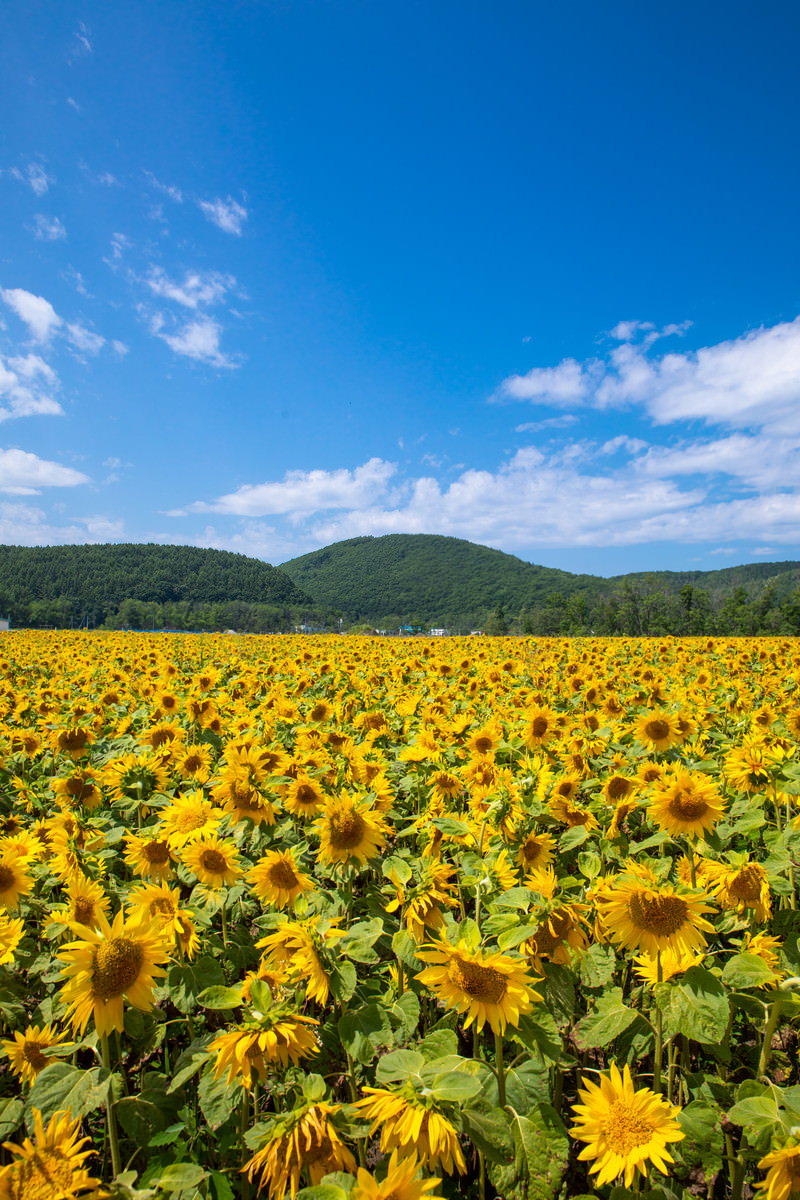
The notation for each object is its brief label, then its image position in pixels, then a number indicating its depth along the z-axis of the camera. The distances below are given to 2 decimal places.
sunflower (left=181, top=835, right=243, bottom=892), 2.50
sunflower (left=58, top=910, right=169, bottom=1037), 1.61
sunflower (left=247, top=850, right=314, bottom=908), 2.35
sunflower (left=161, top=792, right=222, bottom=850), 2.68
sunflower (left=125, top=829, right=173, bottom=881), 2.71
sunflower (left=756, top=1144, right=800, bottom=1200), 1.29
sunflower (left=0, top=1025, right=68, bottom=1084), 1.90
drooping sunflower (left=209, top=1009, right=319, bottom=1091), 1.48
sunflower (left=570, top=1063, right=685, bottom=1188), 1.37
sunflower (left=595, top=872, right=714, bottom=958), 1.71
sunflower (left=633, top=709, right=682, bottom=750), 4.04
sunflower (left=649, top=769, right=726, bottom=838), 2.41
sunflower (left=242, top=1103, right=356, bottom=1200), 1.28
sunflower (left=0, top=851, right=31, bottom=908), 2.56
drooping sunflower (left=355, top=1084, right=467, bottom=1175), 1.22
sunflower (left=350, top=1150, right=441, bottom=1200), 1.09
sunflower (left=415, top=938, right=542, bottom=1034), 1.51
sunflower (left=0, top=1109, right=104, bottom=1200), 1.15
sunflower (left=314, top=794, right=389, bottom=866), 2.51
